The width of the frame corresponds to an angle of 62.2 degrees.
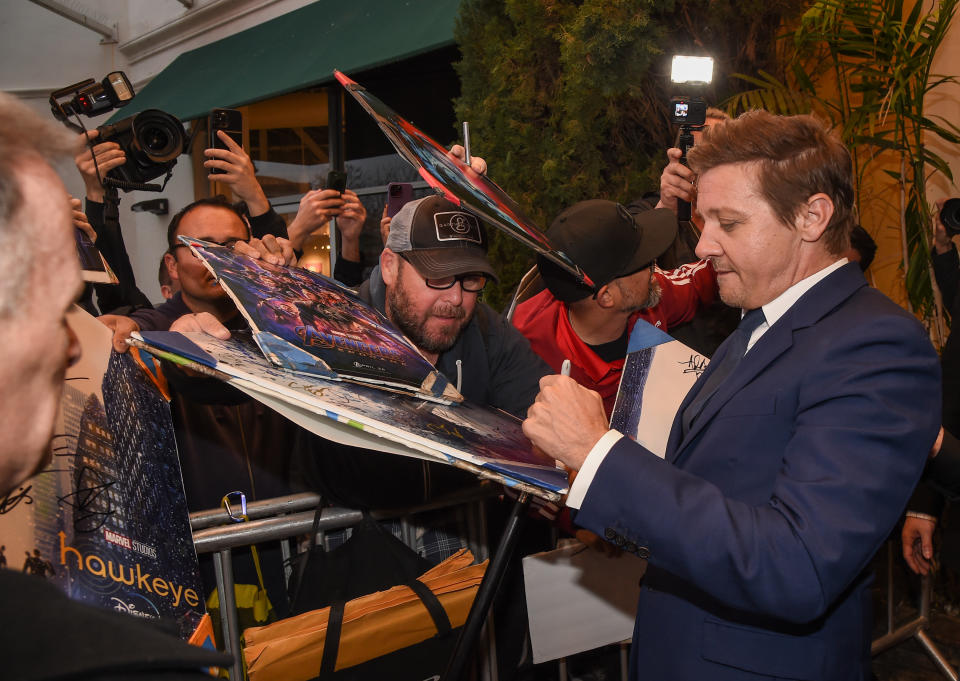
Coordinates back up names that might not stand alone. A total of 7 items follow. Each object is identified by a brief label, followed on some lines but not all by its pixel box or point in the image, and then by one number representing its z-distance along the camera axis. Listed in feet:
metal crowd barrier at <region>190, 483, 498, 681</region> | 6.90
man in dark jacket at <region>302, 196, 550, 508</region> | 7.83
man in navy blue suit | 4.55
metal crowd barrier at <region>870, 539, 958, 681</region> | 12.20
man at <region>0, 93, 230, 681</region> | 2.16
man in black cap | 9.73
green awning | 22.80
